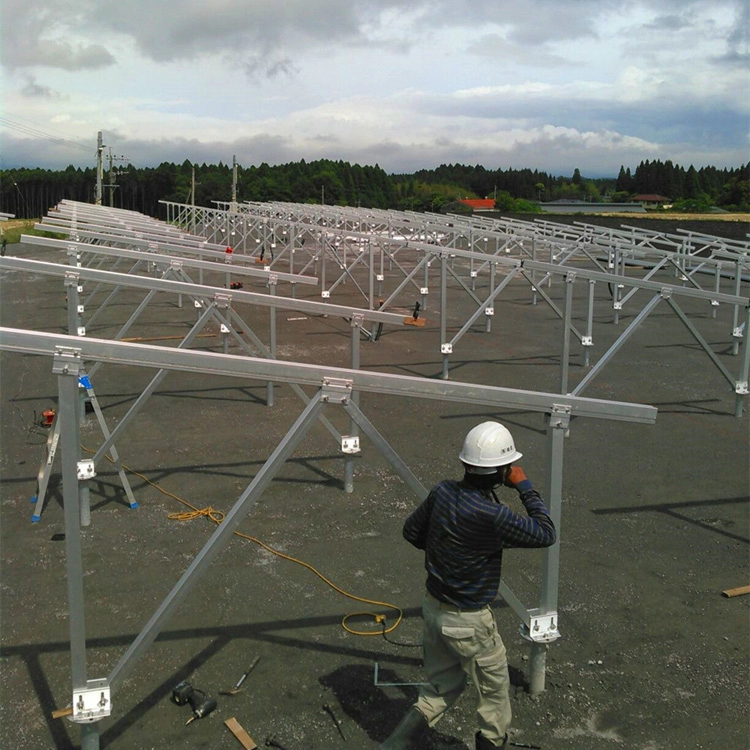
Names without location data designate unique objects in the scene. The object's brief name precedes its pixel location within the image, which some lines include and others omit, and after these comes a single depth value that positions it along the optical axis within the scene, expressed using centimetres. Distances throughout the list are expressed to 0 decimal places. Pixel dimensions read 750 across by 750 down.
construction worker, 387
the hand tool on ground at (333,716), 438
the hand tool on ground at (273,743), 424
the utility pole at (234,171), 5691
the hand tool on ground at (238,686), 471
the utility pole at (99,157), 5400
